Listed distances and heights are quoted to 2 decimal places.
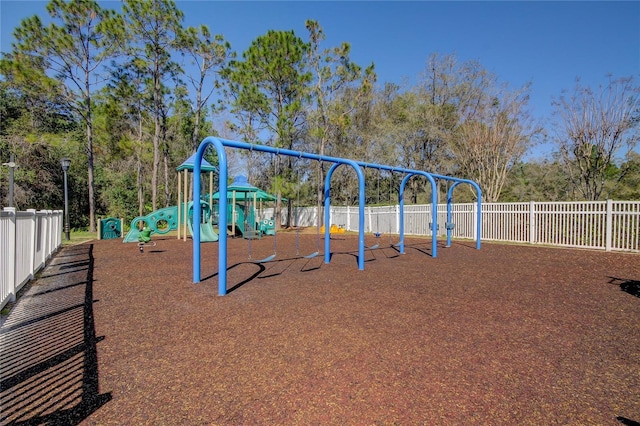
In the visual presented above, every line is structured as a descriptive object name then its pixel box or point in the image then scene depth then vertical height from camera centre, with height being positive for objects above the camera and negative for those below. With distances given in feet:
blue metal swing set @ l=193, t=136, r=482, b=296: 16.65 +1.17
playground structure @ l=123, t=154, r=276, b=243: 43.45 -0.55
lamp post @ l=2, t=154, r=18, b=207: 36.19 +4.25
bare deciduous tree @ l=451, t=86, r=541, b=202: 61.05 +12.86
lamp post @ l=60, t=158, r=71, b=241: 45.93 +6.17
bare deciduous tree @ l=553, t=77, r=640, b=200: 48.49 +10.42
